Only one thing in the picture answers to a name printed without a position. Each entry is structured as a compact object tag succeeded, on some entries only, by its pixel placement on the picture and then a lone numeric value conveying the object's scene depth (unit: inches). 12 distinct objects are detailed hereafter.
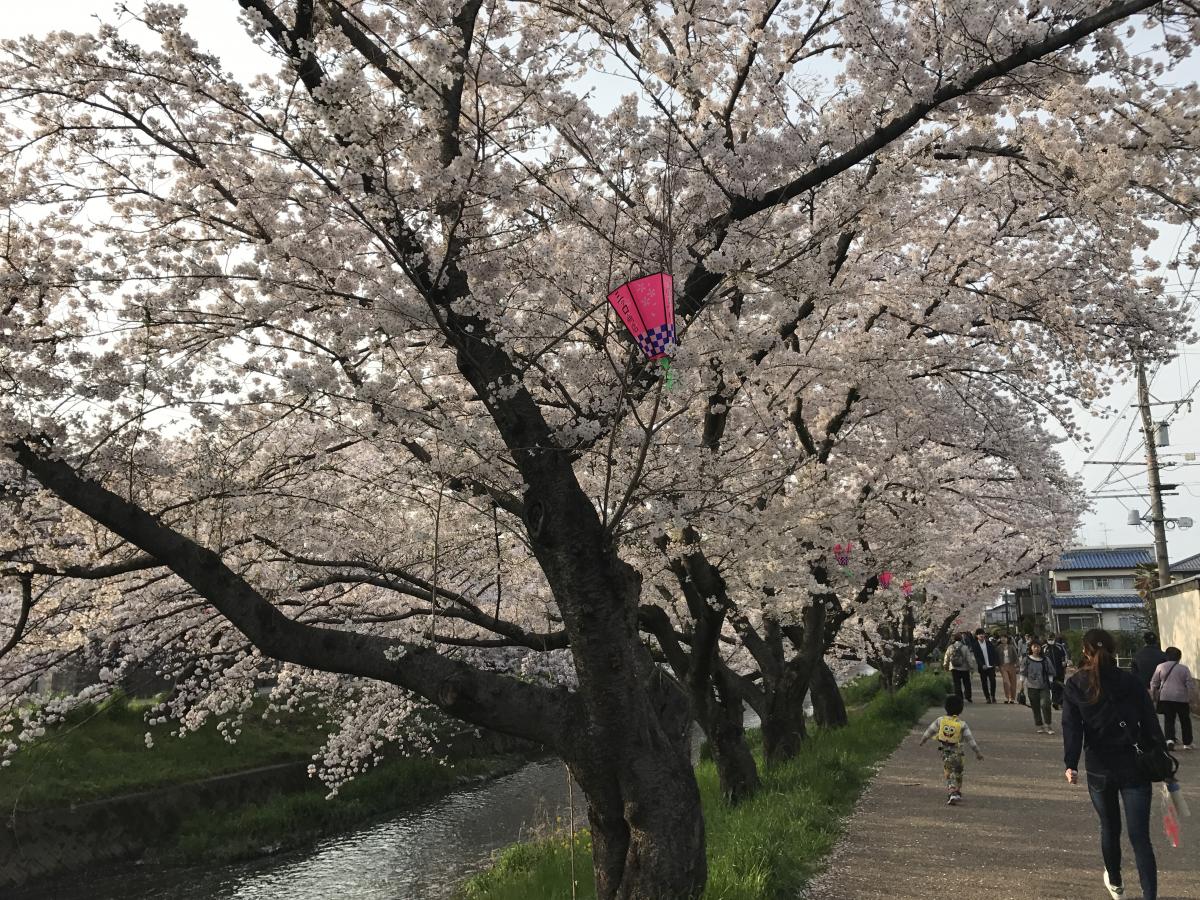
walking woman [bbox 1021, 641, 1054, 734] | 573.6
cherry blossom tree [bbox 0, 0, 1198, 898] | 192.4
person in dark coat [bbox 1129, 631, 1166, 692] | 431.2
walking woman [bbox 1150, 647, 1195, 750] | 413.4
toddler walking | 343.9
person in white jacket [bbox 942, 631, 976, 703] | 741.3
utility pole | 737.0
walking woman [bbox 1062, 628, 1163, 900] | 196.4
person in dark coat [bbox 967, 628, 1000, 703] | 784.3
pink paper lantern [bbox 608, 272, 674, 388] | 185.9
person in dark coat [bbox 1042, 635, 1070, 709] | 573.8
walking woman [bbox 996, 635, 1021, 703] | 794.2
